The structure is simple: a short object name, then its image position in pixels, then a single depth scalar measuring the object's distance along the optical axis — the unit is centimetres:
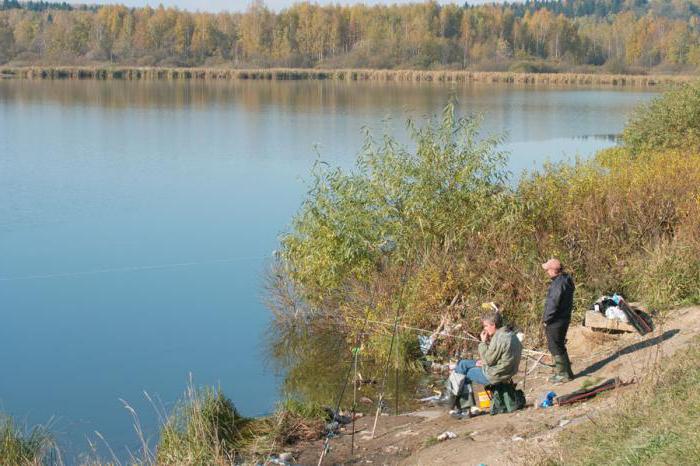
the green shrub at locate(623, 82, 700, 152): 2553
